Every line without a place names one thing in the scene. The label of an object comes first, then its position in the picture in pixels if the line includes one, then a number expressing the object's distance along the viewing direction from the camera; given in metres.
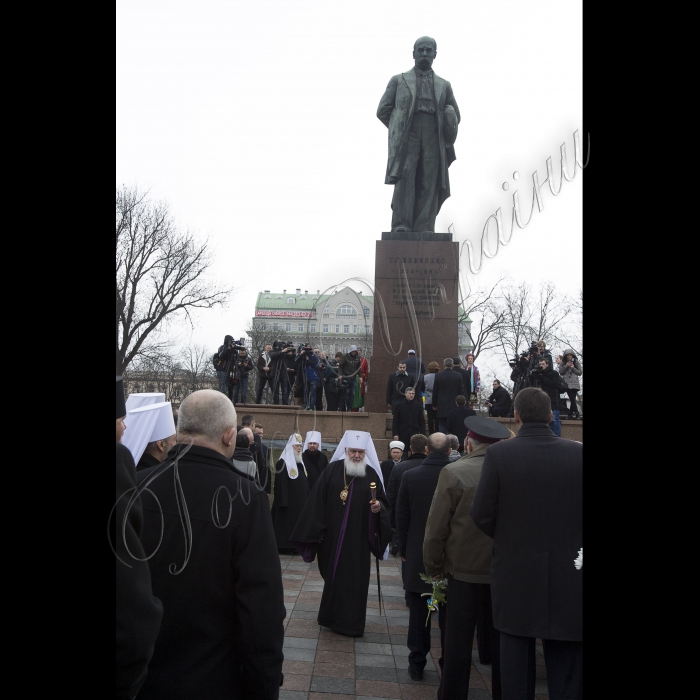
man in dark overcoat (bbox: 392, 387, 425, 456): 12.12
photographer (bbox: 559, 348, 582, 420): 12.89
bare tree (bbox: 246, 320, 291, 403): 30.24
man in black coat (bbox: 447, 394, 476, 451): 11.48
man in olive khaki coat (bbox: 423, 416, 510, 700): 4.41
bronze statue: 15.16
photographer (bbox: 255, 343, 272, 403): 15.44
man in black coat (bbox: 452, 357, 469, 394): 12.68
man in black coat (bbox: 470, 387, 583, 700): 3.54
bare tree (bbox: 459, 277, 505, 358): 20.02
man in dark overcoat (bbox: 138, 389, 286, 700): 2.57
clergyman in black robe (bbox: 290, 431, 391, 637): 6.55
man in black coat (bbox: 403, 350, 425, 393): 12.66
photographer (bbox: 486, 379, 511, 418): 13.99
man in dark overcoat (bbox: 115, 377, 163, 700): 2.11
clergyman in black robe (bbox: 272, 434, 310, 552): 10.48
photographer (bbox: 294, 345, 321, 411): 14.55
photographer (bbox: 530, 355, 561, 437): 12.10
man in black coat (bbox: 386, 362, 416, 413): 12.64
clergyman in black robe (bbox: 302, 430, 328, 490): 10.77
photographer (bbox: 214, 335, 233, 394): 13.92
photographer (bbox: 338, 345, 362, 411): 13.59
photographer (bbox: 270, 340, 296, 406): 15.08
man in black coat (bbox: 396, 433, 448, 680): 5.55
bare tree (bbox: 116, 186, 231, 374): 17.58
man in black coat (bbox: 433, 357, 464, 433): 12.35
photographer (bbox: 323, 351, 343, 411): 14.55
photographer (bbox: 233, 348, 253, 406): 14.11
